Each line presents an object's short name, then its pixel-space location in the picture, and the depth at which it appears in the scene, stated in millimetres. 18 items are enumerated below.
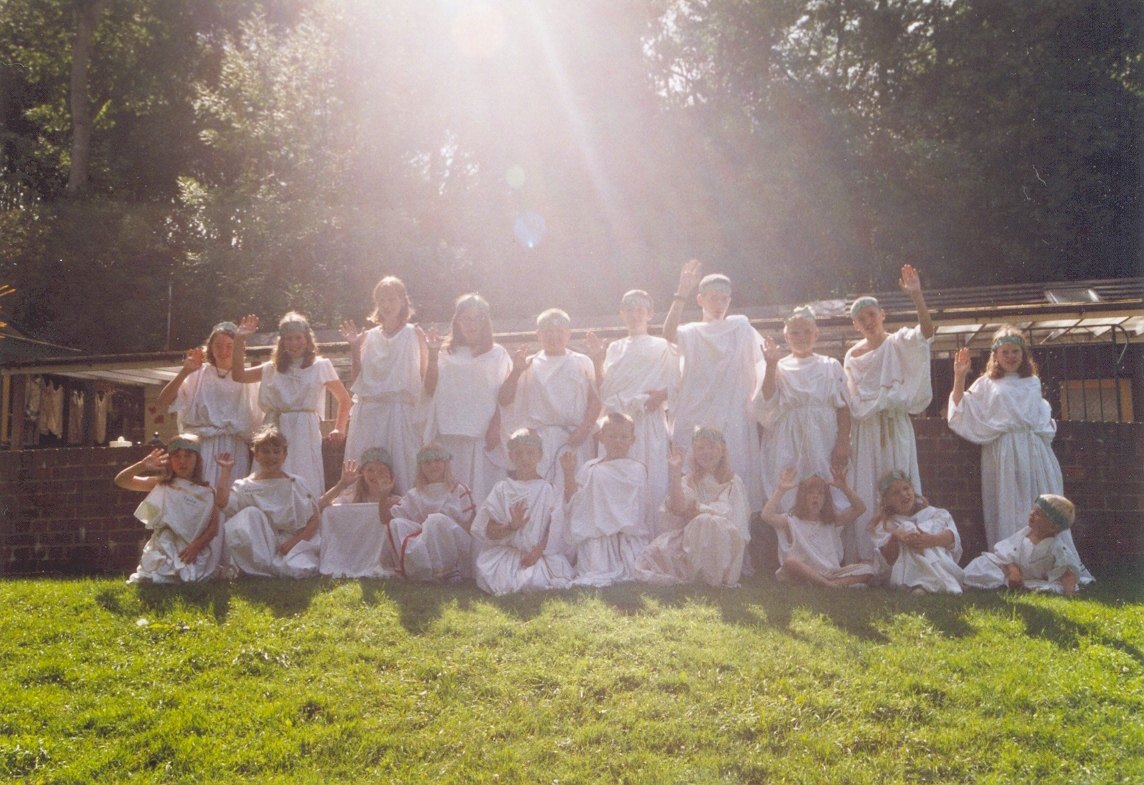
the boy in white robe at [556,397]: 7688
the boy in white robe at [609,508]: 6984
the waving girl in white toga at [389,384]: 7906
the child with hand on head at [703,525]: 6699
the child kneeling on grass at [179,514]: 7086
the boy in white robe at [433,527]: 6949
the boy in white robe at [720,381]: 7688
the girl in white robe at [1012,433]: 7641
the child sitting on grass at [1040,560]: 6684
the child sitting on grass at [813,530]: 6844
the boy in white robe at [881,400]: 7496
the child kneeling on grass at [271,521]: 7195
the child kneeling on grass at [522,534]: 6703
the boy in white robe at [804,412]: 7469
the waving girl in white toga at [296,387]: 7938
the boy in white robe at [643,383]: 7648
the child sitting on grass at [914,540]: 6602
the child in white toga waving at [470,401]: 7766
